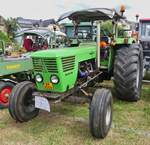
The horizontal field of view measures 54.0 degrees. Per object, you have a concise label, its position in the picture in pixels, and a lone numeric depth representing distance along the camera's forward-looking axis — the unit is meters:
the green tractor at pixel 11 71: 3.14
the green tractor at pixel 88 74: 2.26
